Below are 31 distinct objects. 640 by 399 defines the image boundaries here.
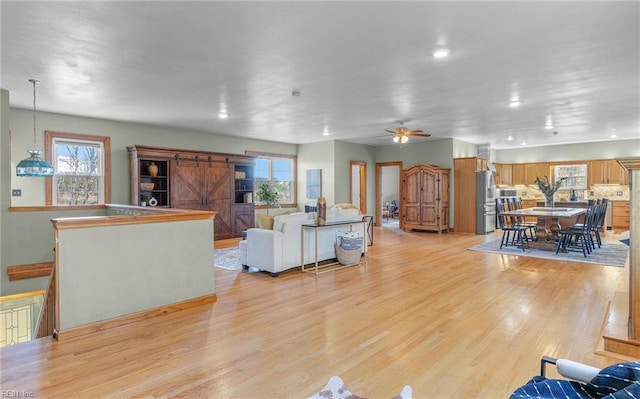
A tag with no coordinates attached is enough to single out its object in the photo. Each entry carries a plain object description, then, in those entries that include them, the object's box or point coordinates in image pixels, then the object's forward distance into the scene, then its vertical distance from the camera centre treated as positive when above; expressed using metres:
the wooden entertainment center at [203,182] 7.16 +0.33
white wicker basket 5.75 -0.98
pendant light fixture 4.57 +0.39
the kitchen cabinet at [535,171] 11.61 +0.80
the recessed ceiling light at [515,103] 5.47 +1.47
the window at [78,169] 6.37 +0.53
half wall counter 3.04 -0.69
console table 5.32 -0.84
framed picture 10.22 +0.37
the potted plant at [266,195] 9.52 +0.01
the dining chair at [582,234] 6.32 -0.73
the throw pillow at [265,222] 5.35 -0.40
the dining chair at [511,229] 7.24 -0.79
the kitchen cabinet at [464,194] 9.49 +0.03
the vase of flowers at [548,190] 7.49 +0.10
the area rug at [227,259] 5.79 -1.12
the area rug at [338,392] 2.14 -1.21
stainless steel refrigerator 9.27 -0.15
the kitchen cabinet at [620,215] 10.06 -0.58
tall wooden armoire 9.58 -0.05
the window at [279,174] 9.83 +0.65
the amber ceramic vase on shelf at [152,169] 7.24 +0.55
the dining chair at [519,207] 7.41 -0.30
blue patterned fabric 1.30 -0.77
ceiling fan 6.95 +1.23
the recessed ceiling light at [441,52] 3.43 +1.42
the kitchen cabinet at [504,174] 12.30 +0.74
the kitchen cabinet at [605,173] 10.18 +0.64
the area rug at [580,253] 5.95 -1.09
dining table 6.70 -0.61
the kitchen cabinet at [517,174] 12.06 +0.72
